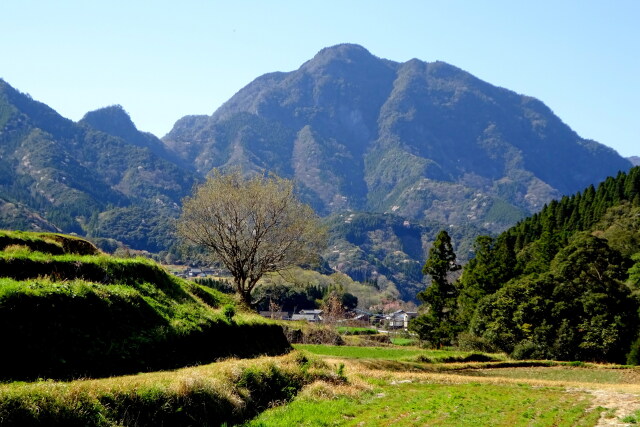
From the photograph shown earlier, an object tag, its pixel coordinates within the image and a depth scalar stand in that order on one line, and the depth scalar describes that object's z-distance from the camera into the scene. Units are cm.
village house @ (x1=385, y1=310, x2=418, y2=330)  18250
